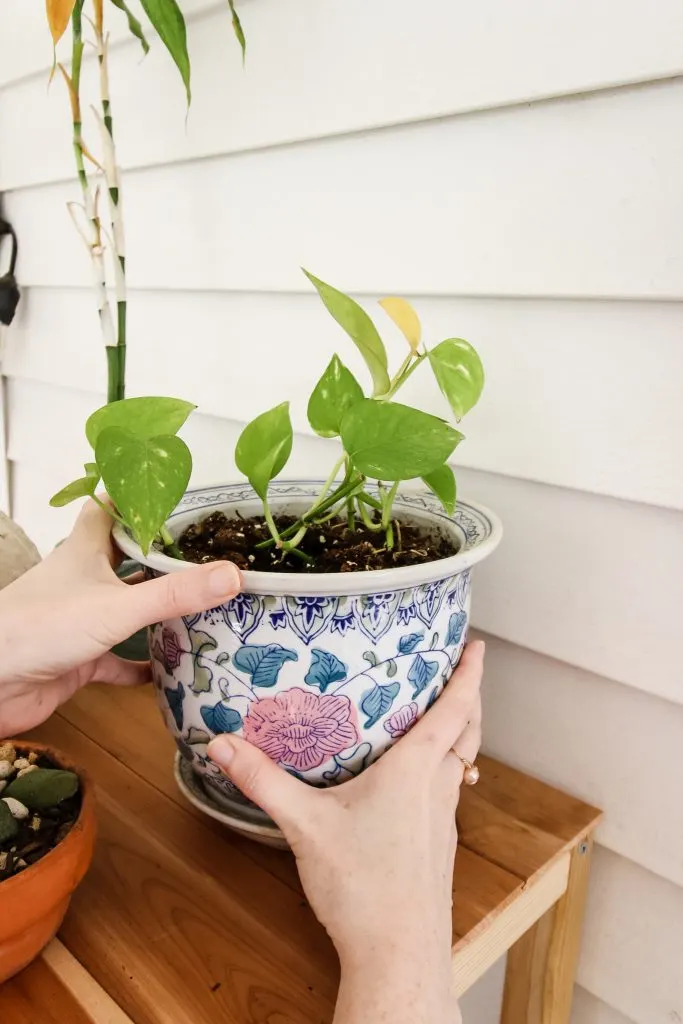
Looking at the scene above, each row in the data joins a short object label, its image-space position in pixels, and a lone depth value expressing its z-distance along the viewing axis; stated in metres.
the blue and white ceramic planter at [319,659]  0.53
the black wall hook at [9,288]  1.39
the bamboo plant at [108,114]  0.73
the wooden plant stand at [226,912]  0.53
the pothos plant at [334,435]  0.49
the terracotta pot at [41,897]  0.50
